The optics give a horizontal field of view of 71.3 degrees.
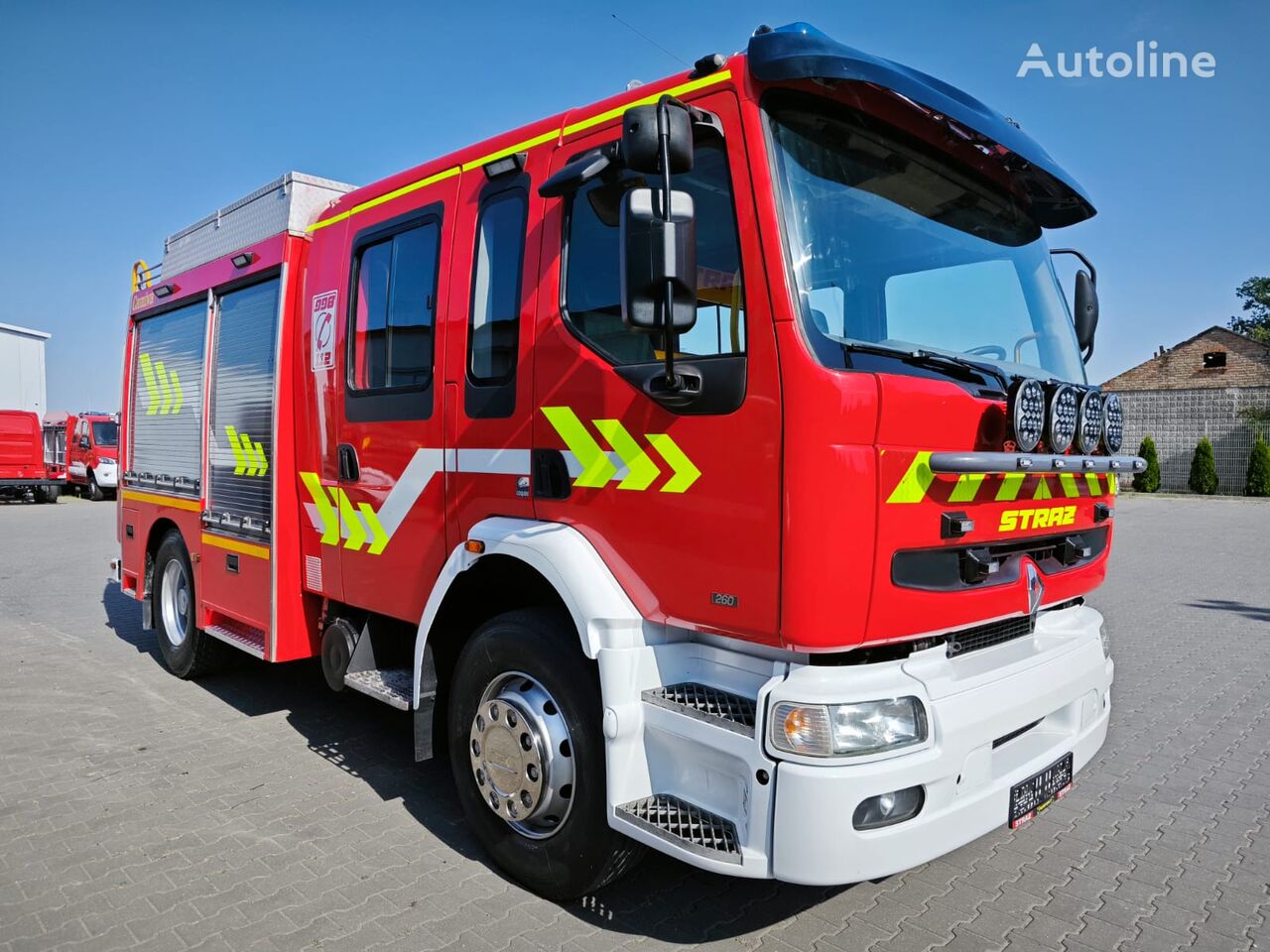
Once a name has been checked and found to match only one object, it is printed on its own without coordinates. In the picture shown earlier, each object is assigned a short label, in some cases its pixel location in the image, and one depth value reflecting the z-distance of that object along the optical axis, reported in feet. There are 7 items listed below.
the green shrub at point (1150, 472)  87.56
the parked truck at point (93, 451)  86.22
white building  109.60
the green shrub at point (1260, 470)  82.53
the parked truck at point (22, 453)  78.33
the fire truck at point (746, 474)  8.39
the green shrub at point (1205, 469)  85.87
